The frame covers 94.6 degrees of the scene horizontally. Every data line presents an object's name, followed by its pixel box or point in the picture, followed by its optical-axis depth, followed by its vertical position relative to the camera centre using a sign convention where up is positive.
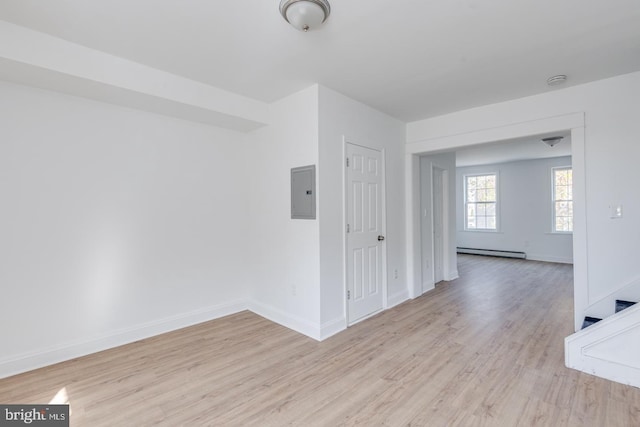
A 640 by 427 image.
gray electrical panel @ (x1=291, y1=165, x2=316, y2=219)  3.08 +0.21
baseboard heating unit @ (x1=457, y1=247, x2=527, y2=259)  7.59 -1.19
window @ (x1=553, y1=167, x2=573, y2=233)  7.06 +0.16
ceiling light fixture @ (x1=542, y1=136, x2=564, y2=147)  4.33 +1.02
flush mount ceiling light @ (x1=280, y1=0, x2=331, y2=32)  1.80 +1.26
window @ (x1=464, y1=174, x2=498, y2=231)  8.20 +0.21
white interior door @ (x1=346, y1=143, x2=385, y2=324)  3.41 -0.26
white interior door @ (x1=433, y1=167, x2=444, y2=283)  5.22 -0.27
